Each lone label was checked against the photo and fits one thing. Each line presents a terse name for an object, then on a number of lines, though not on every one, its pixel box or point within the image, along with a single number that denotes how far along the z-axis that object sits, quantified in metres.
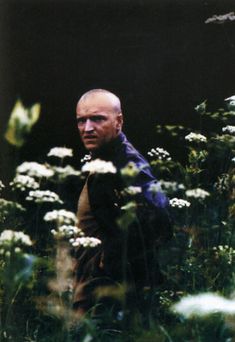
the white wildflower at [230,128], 2.75
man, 2.54
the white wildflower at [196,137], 2.67
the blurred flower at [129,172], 2.01
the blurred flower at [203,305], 2.16
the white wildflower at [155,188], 2.27
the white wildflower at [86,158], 2.71
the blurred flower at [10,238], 2.09
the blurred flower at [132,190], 2.18
